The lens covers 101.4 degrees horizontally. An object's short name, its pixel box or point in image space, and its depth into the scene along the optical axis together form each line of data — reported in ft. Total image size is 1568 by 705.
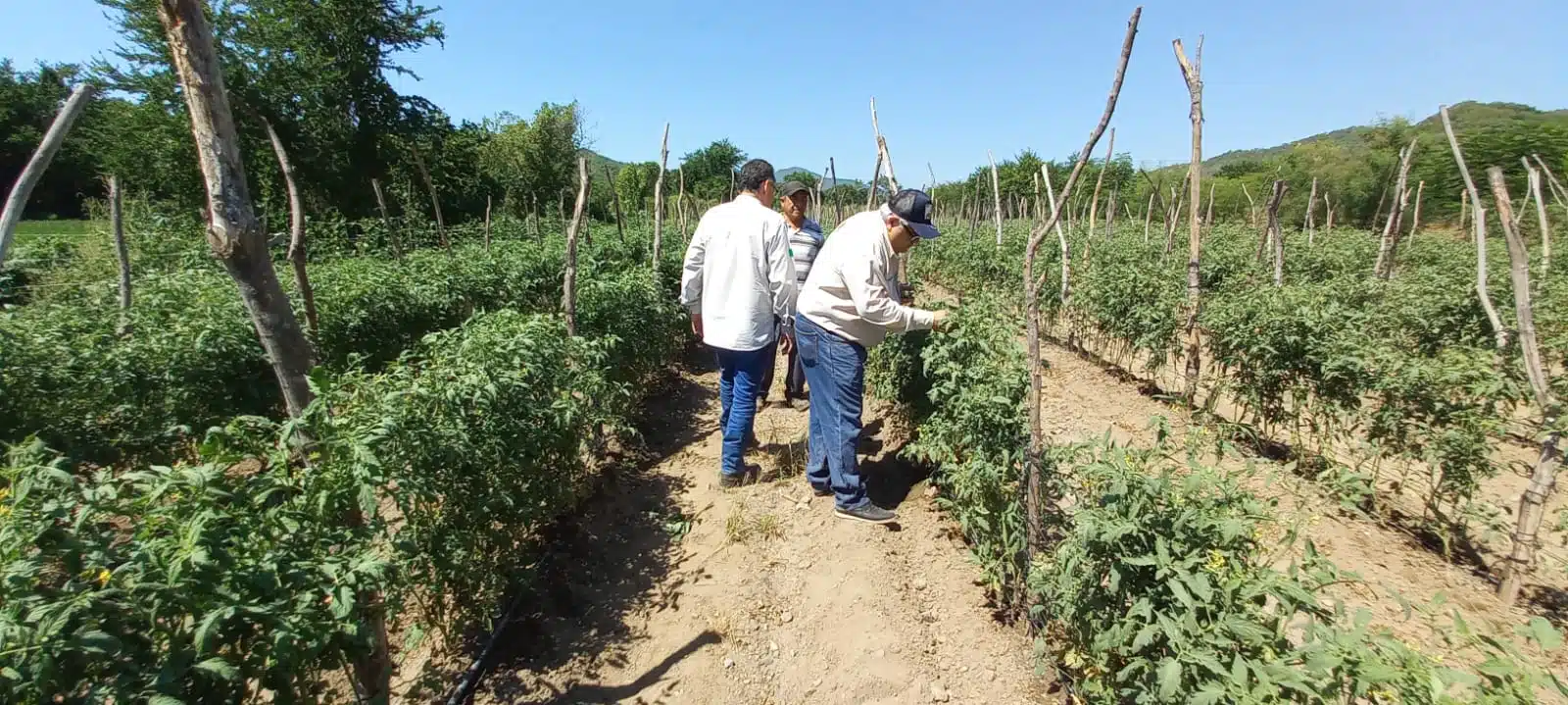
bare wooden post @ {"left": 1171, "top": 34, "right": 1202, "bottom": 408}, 17.99
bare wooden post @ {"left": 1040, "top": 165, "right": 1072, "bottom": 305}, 23.90
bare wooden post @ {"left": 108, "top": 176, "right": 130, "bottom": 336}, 13.46
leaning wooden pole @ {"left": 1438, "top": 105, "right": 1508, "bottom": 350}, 11.10
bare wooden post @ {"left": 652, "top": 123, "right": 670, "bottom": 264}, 25.11
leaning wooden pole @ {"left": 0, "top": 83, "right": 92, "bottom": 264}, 6.19
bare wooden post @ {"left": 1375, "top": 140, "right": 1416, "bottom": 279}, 24.77
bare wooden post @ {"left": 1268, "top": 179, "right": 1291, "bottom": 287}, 23.08
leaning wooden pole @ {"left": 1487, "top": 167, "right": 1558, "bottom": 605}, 9.57
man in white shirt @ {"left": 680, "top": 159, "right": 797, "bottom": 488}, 12.39
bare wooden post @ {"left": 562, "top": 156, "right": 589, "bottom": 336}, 13.96
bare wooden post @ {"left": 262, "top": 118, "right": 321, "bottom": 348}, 9.95
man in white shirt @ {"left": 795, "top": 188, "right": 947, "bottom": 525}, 10.66
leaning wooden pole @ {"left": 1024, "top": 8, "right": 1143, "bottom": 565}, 8.19
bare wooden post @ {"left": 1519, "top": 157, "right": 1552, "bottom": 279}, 15.29
